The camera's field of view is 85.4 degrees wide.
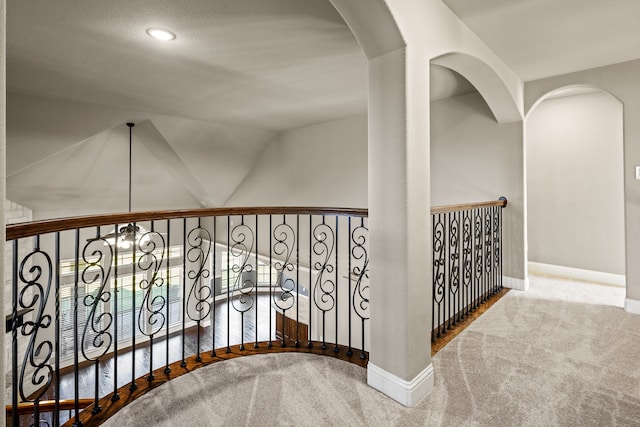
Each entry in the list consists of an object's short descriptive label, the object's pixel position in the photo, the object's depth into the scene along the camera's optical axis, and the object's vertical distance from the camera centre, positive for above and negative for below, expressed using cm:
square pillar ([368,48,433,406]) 183 -4
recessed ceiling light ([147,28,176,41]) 250 +137
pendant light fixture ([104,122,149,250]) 392 +97
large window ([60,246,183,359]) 679 -174
